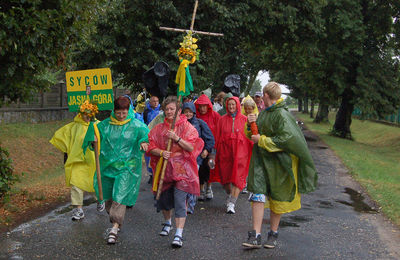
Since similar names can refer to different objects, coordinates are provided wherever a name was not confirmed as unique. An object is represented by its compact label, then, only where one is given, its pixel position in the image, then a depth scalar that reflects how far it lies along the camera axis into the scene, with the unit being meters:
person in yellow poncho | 7.03
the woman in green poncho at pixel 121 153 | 6.04
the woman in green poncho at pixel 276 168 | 5.55
